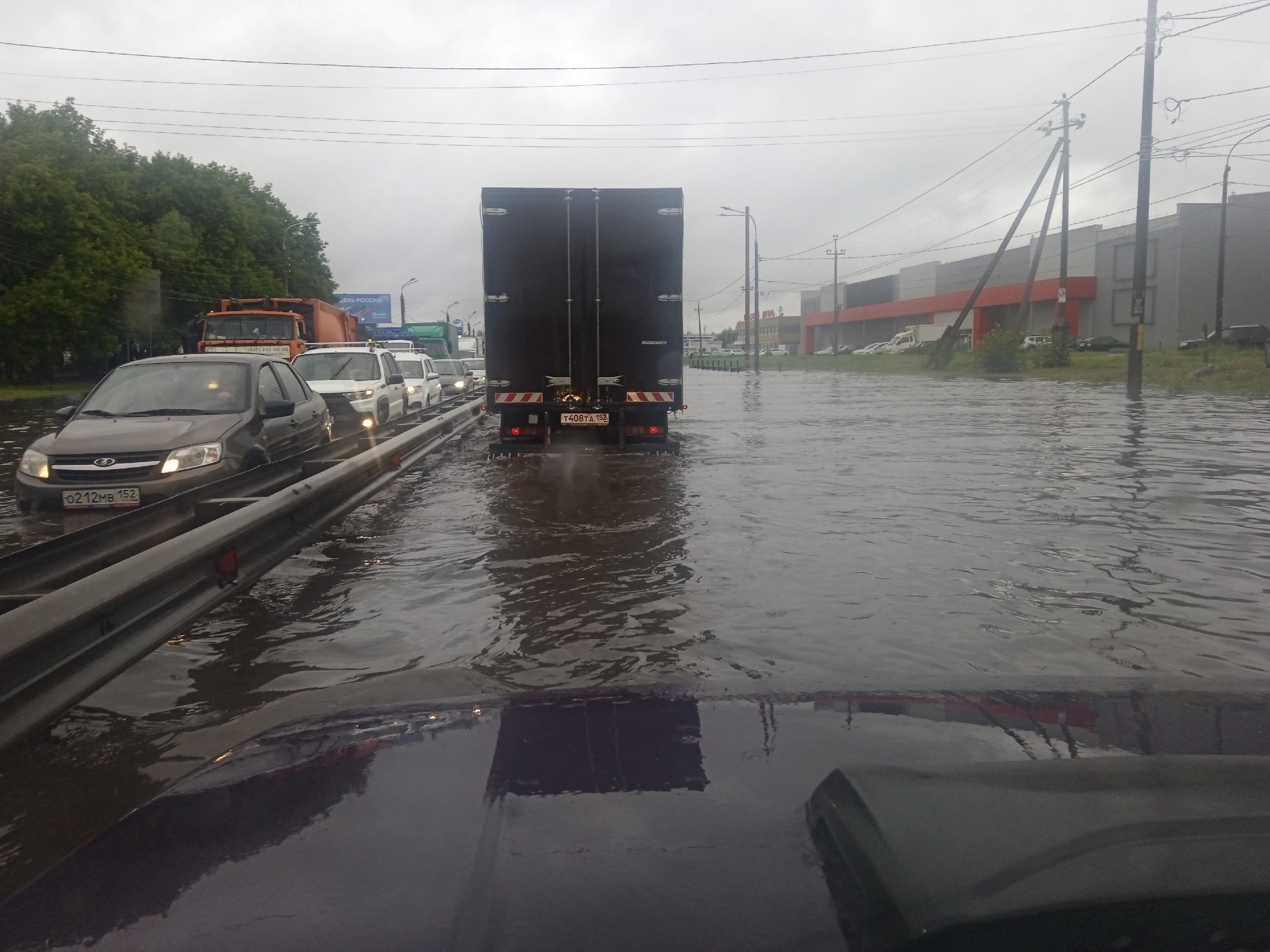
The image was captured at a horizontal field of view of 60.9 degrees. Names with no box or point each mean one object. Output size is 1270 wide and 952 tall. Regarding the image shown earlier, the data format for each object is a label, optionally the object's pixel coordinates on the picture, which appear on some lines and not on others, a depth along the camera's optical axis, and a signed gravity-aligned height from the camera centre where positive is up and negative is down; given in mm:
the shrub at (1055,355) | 47438 -642
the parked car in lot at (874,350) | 98625 -686
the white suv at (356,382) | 19594 -621
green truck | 51250 +553
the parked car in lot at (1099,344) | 72875 -301
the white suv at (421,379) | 25953 -787
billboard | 97062 +3728
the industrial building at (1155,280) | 73500 +4333
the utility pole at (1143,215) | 26172 +3051
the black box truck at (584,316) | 14445 +408
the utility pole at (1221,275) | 57038 +3396
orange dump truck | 26514 +583
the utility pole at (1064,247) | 43500 +3948
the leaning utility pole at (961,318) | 45438 +1088
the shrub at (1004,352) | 48031 -501
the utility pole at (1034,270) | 45094 +2984
